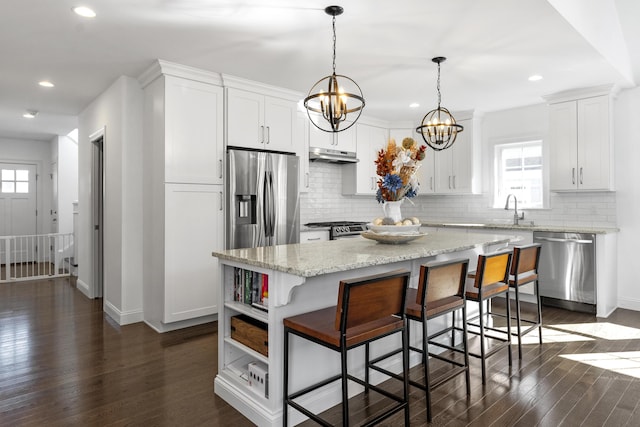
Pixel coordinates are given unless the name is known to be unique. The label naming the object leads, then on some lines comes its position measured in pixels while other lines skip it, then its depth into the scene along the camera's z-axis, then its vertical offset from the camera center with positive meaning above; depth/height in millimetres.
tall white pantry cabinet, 3752 +167
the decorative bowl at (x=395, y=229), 2844 -142
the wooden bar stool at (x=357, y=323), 1787 -579
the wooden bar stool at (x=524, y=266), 3057 -456
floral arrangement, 2865 +316
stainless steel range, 5145 -251
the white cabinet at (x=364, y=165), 5945 +674
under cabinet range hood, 5188 +741
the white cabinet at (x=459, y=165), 5719 +665
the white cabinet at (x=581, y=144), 4453 +758
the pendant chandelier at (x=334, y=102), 2533 +708
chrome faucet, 5262 +2
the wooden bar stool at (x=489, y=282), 2648 -514
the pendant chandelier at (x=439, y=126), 3625 +779
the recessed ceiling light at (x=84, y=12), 2686 +1376
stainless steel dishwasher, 4348 -696
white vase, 2953 -5
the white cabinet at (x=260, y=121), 4180 +993
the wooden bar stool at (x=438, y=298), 2168 -521
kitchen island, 2107 -587
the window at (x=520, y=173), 5363 +502
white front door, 7973 +187
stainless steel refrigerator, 4051 +114
